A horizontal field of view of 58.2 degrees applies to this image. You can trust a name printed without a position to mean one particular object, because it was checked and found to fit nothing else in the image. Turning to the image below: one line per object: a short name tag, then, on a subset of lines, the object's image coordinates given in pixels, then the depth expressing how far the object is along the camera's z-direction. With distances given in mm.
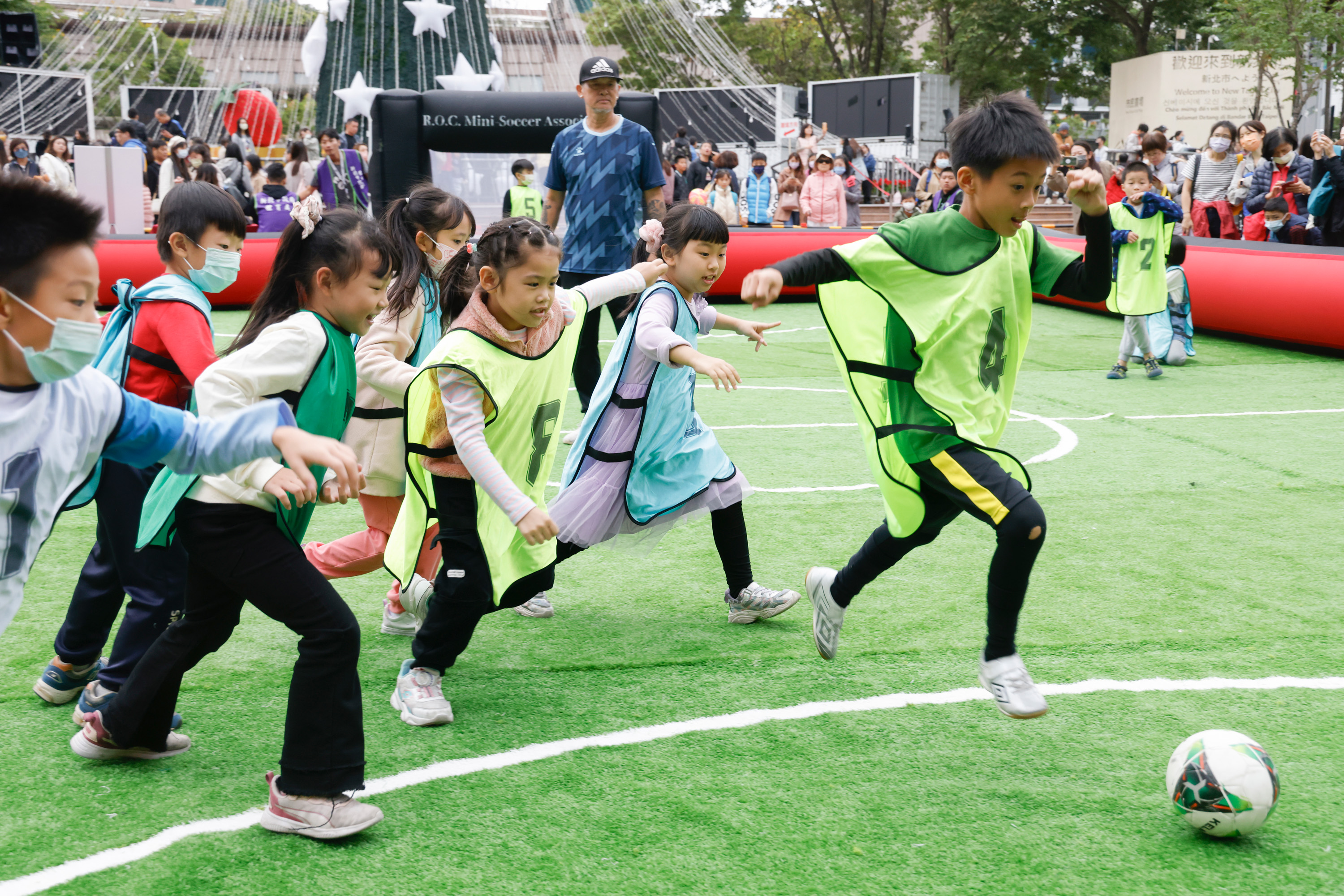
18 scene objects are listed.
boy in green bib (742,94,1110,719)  3352
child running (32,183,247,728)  3523
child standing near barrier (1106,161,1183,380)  10164
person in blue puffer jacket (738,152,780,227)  19484
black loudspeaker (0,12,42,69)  20703
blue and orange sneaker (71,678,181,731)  3574
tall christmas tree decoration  28453
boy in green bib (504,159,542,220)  14414
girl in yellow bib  3516
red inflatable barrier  11047
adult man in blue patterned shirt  7949
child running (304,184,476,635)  4305
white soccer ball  2865
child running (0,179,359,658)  2178
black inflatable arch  15414
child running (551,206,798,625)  4402
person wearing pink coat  18156
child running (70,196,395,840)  2941
